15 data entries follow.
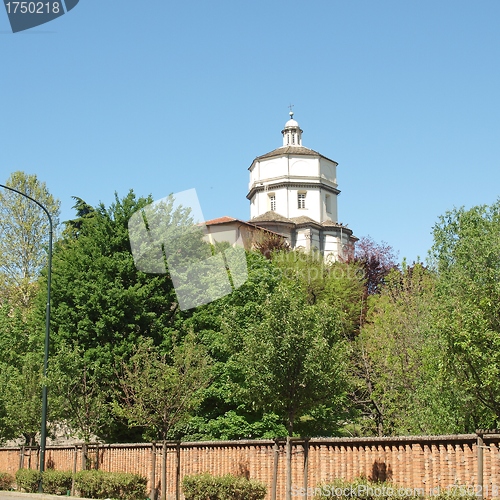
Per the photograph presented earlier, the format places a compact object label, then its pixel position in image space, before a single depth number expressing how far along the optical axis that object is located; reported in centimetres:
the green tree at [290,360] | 1602
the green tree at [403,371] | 1947
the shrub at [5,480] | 2736
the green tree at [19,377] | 2652
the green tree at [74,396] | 2355
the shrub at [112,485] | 2055
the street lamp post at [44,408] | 2298
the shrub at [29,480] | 2370
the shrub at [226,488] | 1644
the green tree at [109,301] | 3114
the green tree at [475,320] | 1487
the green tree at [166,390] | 1980
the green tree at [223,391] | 3020
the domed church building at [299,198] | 7931
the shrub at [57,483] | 2295
